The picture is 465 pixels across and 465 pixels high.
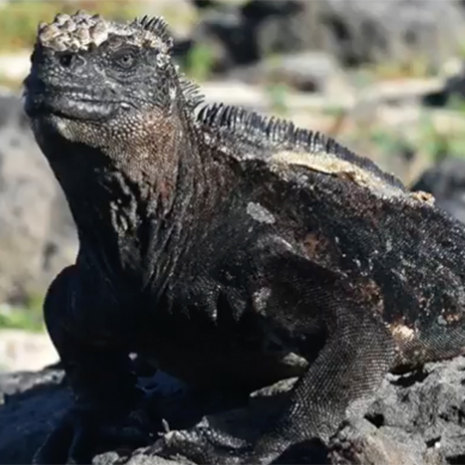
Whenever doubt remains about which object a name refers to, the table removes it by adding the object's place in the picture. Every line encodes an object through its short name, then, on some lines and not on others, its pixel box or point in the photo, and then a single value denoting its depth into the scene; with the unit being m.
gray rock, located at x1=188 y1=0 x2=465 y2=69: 32.25
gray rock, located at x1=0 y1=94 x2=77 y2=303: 14.64
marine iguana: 5.92
